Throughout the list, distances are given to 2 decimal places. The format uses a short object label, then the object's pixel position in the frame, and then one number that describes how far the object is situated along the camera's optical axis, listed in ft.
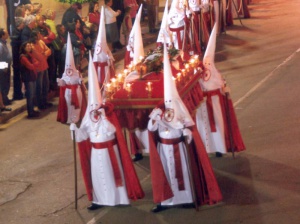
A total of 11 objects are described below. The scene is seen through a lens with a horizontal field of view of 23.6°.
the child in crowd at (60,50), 50.93
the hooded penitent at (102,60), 42.57
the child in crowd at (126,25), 66.53
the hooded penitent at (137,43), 38.14
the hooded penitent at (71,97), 41.78
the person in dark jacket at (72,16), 55.47
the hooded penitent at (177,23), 58.65
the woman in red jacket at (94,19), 58.65
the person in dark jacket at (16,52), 47.80
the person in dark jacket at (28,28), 47.11
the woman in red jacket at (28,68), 44.01
